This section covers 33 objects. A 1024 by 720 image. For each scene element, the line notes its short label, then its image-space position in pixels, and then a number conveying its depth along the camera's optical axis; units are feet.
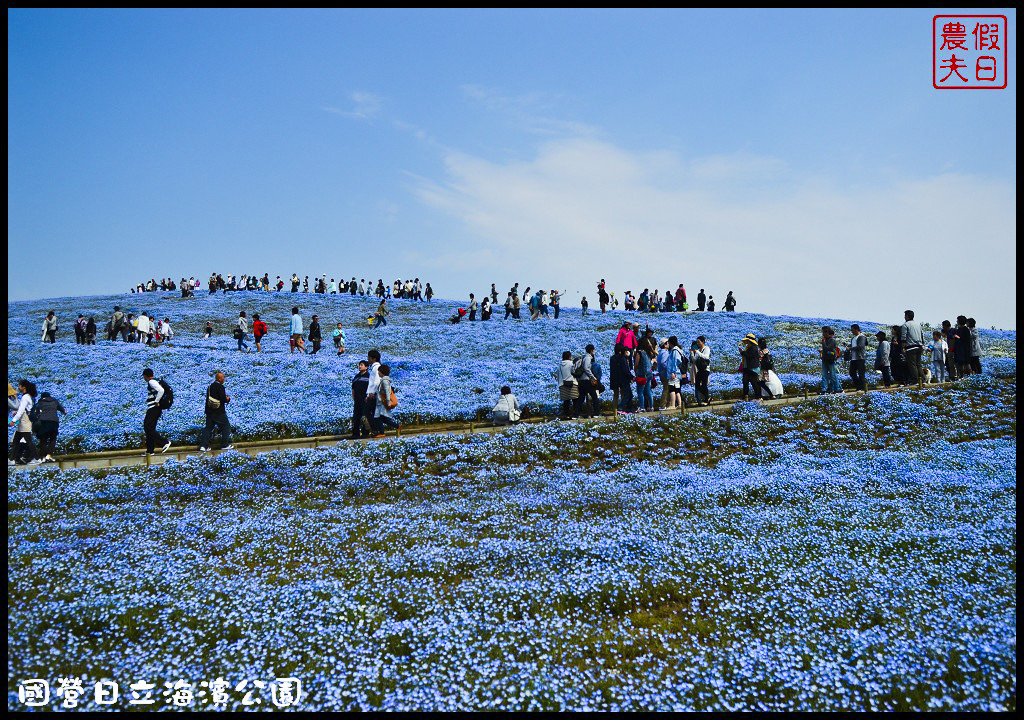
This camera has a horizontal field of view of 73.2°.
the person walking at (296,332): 105.19
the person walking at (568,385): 63.05
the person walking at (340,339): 103.81
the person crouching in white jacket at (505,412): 62.85
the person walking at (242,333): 107.96
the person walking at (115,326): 119.55
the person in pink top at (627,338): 66.33
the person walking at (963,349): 74.77
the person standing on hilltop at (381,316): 142.64
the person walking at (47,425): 52.75
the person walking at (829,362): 70.08
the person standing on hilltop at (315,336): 104.27
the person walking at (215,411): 55.01
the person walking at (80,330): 118.62
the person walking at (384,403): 58.44
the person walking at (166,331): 123.24
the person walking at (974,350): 74.25
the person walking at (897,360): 74.33
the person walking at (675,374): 65.26
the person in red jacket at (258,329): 103.81
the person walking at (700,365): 69.56
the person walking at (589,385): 62.80
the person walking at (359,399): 59.11
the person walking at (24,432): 51.80
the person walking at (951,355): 75.72
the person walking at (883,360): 75.56
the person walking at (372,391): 58.44
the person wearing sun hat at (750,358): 68.39
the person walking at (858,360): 72.79
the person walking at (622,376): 64.64
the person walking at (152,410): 54.08
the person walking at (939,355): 77.25
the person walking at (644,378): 64.75
